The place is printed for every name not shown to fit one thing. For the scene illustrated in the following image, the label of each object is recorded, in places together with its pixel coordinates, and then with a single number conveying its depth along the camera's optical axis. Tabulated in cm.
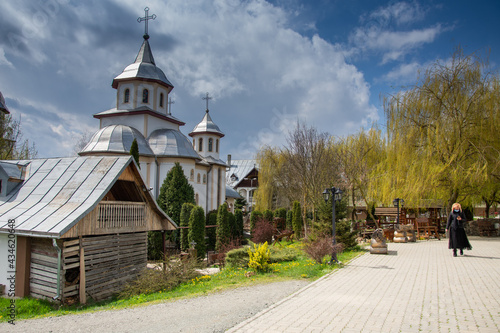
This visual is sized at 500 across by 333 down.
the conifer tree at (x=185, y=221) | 2033
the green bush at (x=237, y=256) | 1244
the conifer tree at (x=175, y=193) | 2315
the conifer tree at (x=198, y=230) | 1938
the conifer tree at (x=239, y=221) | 2498
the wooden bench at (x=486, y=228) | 2166
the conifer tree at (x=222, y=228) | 2122
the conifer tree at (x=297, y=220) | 2617
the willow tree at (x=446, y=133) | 1836
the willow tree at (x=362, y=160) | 2541
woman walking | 1248
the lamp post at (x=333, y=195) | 1223
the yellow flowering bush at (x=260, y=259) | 1098
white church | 2622
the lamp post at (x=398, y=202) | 1868
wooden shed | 998
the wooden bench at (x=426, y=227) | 1988
